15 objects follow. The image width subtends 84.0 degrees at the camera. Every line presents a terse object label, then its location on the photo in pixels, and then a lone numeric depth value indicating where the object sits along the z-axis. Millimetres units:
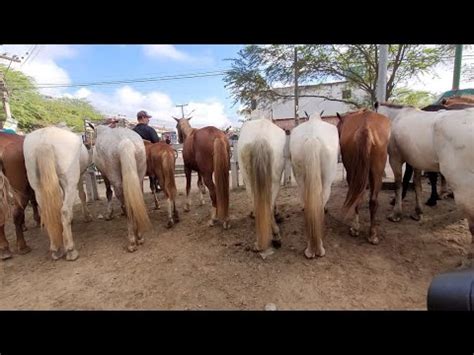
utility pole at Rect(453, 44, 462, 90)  7408
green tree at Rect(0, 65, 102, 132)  17172
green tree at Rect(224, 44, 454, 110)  10039
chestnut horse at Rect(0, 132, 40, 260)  3378
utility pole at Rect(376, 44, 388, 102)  5840
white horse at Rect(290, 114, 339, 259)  2836
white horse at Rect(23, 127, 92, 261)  3172
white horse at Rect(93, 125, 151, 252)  3465
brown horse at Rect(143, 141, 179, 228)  4328
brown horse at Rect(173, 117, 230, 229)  3889
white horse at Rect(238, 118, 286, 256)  3023
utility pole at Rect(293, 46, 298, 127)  10705
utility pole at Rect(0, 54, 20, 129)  13698
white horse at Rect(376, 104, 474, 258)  2465
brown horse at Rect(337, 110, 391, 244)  3080
